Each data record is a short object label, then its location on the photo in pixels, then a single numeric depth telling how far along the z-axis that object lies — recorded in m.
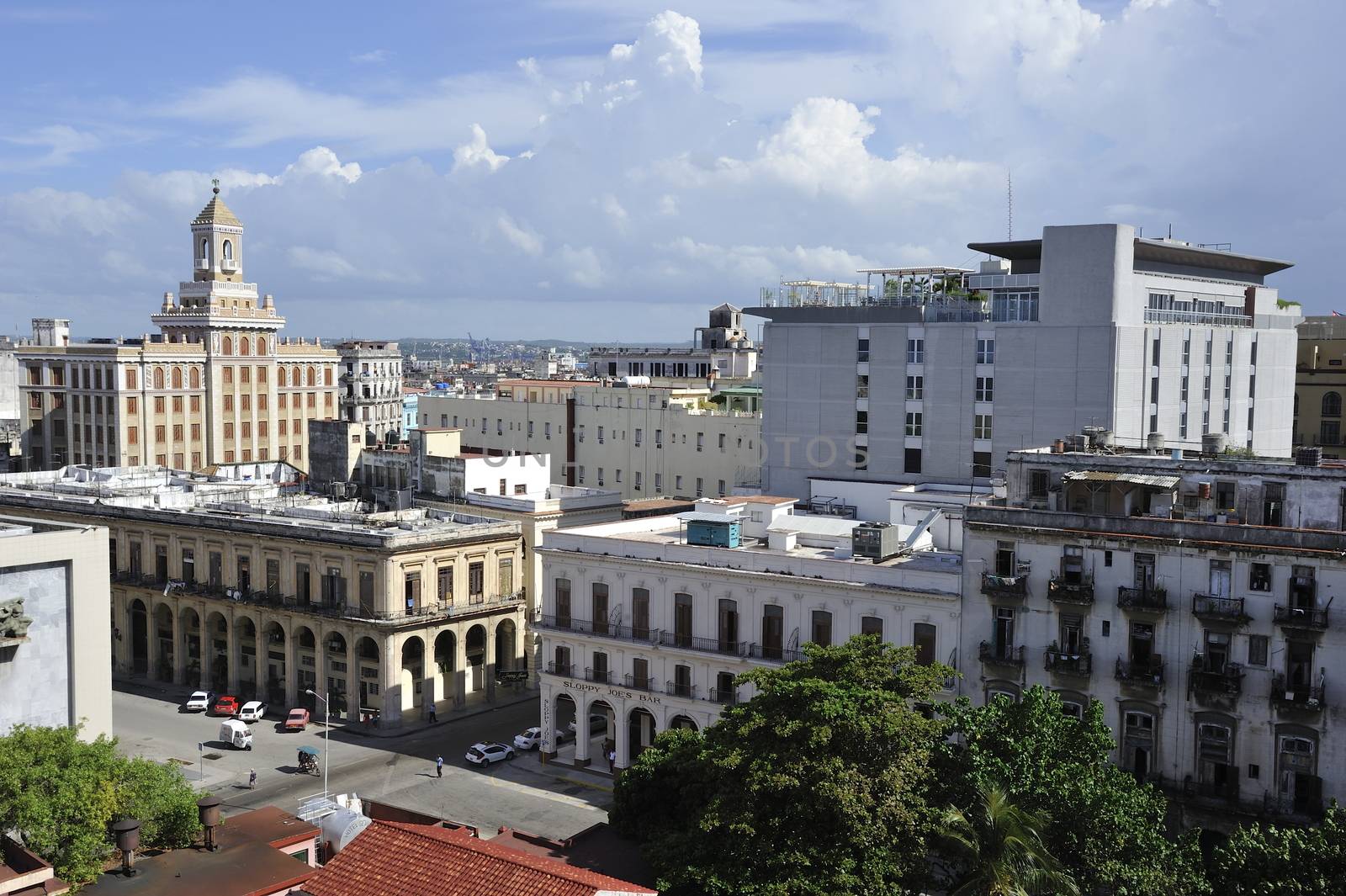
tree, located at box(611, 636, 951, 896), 43.44
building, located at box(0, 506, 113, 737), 45.66
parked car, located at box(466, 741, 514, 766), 71.88
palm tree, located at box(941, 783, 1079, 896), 39.84
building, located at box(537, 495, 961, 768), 59.91
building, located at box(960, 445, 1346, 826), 49.81
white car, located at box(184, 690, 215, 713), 83.69
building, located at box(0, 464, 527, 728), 80.25
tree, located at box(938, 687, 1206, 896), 41.72
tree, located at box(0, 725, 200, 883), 40.16
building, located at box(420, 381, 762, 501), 113.31
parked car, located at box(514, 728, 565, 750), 73.62
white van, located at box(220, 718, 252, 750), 75.19
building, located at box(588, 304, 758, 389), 172.62
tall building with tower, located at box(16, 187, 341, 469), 134.38
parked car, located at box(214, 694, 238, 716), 82.25
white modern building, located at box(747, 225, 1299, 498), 80.56
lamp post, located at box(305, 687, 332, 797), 68.24
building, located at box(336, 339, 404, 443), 189.00
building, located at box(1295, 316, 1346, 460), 118.56
